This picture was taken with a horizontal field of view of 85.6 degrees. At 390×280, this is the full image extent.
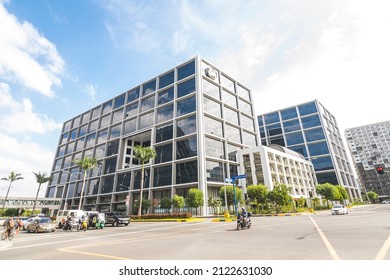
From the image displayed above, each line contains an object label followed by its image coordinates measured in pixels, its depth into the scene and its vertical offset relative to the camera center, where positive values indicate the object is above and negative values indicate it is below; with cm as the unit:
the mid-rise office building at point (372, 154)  11894 +3072
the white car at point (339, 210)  2921 +2
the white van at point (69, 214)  2478 +45
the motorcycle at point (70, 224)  2381 -63
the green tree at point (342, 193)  5894 +467
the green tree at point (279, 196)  3980 +283
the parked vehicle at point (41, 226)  2252 -69
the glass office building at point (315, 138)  7588 +2830
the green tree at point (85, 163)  5388 +1325
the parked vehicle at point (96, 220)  2455 -28
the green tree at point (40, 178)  6462 +1196
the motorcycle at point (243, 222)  1614 -64
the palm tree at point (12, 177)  6744 +1299
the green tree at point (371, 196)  9757 +584
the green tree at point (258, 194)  4169 +345
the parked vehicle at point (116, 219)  2750 -24
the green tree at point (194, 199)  3947 +282
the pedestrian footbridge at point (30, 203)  7022 +548
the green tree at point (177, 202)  4147 +245
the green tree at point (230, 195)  4216 +357
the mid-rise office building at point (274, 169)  5209 +1095
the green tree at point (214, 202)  4162 +222
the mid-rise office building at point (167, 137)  4900 +2120
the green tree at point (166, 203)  4376 +247
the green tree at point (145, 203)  4819 +280
